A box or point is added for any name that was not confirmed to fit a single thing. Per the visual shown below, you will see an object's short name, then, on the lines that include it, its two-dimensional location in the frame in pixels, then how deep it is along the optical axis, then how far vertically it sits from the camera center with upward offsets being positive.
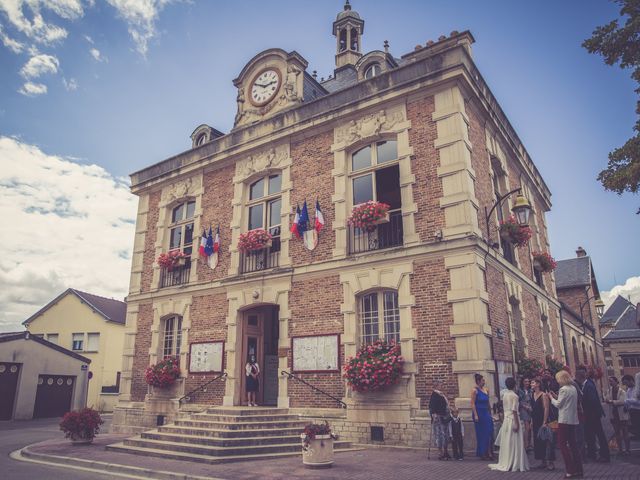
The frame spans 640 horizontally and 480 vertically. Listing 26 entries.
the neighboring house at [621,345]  45.50 +3.29
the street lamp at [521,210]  11.72 +4.08
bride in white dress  8.30 -1.04
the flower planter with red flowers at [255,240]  14.41 +4.16
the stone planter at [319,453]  8.80 -1.24
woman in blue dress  9.40 -0.76
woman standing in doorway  13.57 +0.05
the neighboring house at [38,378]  23.19 +0.38
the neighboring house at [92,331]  32.03 +3.69
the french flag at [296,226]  13.63 +4.30
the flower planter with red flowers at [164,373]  15.18 +0.36
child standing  9.55 -1.10
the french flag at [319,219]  13.35 +4.40
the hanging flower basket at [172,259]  16.62 +4.19
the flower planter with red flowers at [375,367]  10.88 +0.34
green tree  10.27 +7.14
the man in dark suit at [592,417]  8.70 -0.63
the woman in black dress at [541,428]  8.57 -0.82
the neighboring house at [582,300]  25.03 +5.04
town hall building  11.15 +3.52
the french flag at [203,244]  15.94 +4.49
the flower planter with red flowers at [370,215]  12.05 +4.08
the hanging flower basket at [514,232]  13.28 +4.00
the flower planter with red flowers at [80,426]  12.69 -1.03
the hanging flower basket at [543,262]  16.77 +4.03
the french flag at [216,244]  15.78 +4.43
